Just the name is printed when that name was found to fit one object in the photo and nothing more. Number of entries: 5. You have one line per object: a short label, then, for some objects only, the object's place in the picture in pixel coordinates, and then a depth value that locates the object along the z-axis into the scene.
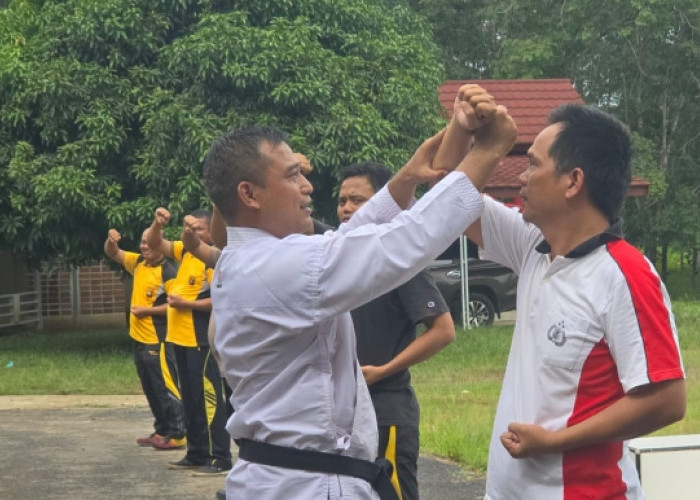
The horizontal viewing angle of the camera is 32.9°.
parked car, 21.59
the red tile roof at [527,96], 21.44
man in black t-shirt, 4.82
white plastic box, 4.64
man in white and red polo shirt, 3.04
